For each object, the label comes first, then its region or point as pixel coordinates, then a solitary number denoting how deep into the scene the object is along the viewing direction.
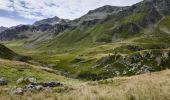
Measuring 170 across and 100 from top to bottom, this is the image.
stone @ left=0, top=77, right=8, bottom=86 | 12.72
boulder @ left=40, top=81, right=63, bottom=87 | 11.25
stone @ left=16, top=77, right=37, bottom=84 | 13.58
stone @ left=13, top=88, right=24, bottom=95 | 8.16
